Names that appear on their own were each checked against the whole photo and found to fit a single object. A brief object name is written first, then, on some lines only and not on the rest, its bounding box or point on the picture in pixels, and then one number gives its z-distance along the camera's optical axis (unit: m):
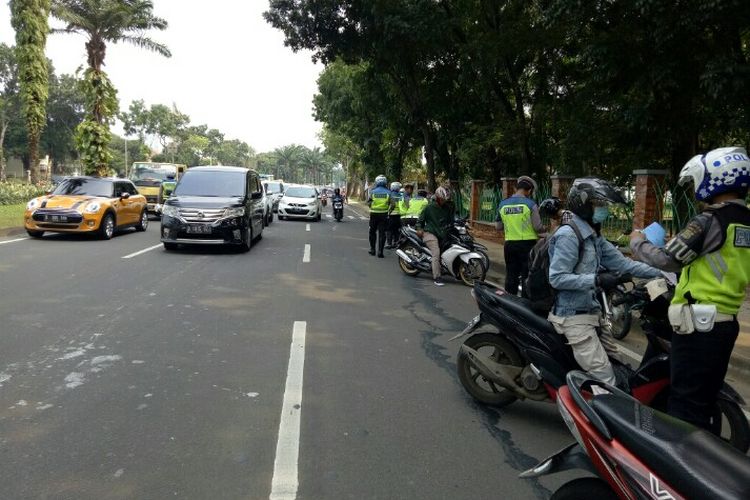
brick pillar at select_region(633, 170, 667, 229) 10.60
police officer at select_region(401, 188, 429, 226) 12.21
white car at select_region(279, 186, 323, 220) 25.20
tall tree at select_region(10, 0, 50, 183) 25.14
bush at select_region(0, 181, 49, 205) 24.16
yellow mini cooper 13.31
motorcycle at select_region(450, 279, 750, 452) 3.54
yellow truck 22.66
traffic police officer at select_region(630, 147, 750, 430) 2.78
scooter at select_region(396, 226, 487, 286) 10.06
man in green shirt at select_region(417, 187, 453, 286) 10.12
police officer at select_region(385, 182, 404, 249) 13.20
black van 12.04
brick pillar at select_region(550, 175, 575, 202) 14.08
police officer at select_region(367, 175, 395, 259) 12.80
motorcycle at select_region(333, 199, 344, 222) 27.22
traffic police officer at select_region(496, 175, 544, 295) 7.44
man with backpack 3.61
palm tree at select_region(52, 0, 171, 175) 25.42
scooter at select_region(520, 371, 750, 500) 1.90
